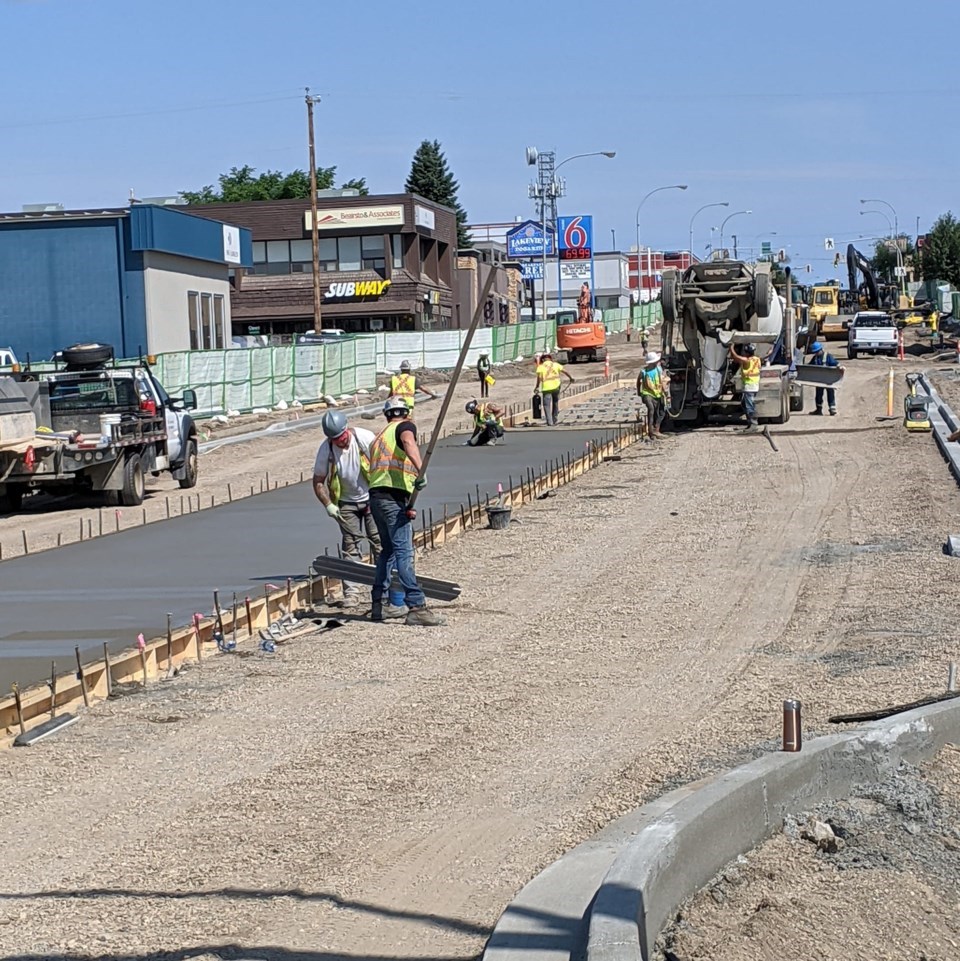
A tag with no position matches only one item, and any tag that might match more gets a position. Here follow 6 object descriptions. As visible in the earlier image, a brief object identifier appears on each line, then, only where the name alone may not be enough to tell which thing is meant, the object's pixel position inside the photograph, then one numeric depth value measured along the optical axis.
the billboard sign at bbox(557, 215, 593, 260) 87.56
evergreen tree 138.75
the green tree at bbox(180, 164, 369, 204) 126.44
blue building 45.41
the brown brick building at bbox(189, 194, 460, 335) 76.69
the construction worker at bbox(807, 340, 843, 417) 33.12
